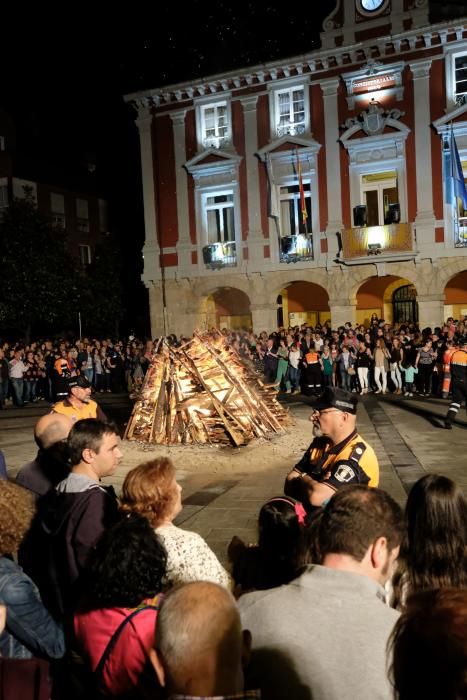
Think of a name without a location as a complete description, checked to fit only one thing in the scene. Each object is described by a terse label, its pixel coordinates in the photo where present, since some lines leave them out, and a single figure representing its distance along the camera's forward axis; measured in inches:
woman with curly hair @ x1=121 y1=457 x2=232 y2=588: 112.5
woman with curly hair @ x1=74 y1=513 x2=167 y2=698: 95.1
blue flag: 832.3
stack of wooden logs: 418.3
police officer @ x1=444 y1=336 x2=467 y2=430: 462.3
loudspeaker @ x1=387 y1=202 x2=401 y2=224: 915.4
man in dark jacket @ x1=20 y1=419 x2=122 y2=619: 127.6
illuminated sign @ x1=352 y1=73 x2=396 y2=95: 895.7
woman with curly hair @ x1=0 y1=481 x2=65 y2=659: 106.2
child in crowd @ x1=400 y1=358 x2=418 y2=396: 697.0
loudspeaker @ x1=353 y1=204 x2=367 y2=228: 927.0
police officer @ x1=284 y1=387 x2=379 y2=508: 152.8
